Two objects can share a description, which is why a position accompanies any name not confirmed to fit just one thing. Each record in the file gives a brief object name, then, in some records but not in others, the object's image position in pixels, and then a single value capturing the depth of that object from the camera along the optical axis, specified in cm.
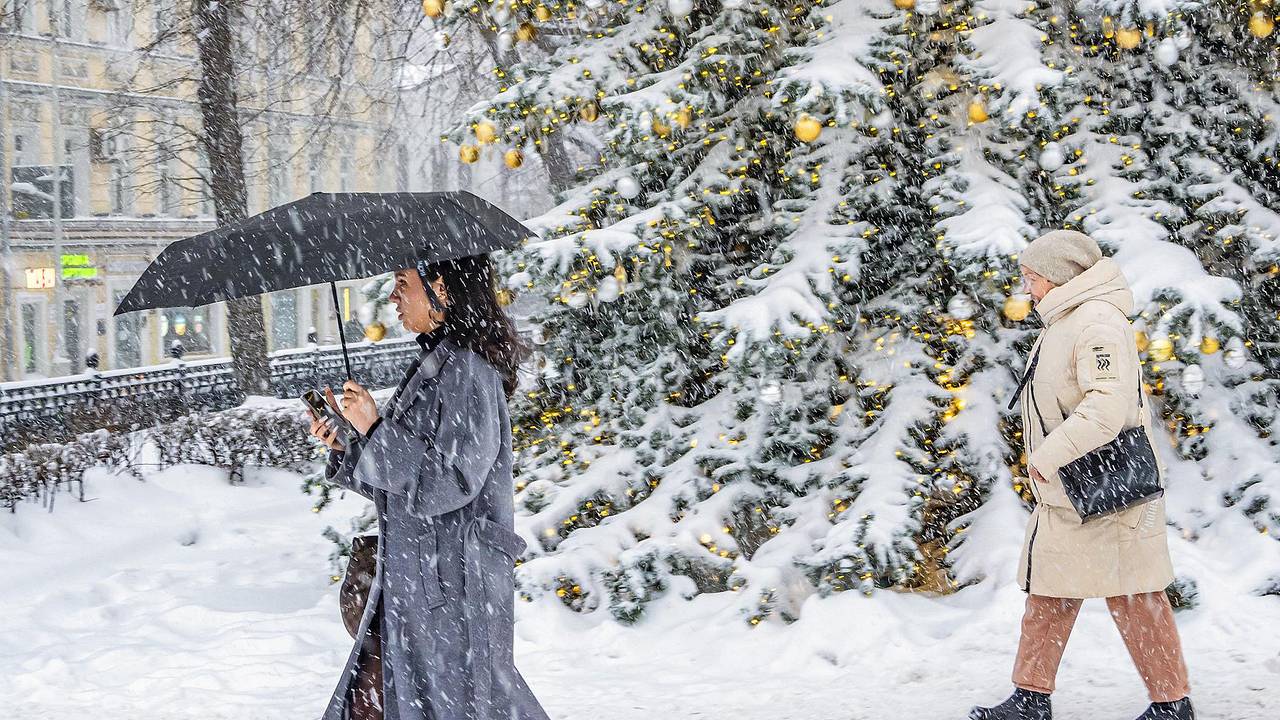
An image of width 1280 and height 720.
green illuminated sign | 3244
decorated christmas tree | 595
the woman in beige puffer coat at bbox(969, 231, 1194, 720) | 396
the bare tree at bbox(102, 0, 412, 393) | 1190
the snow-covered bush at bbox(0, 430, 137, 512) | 877
